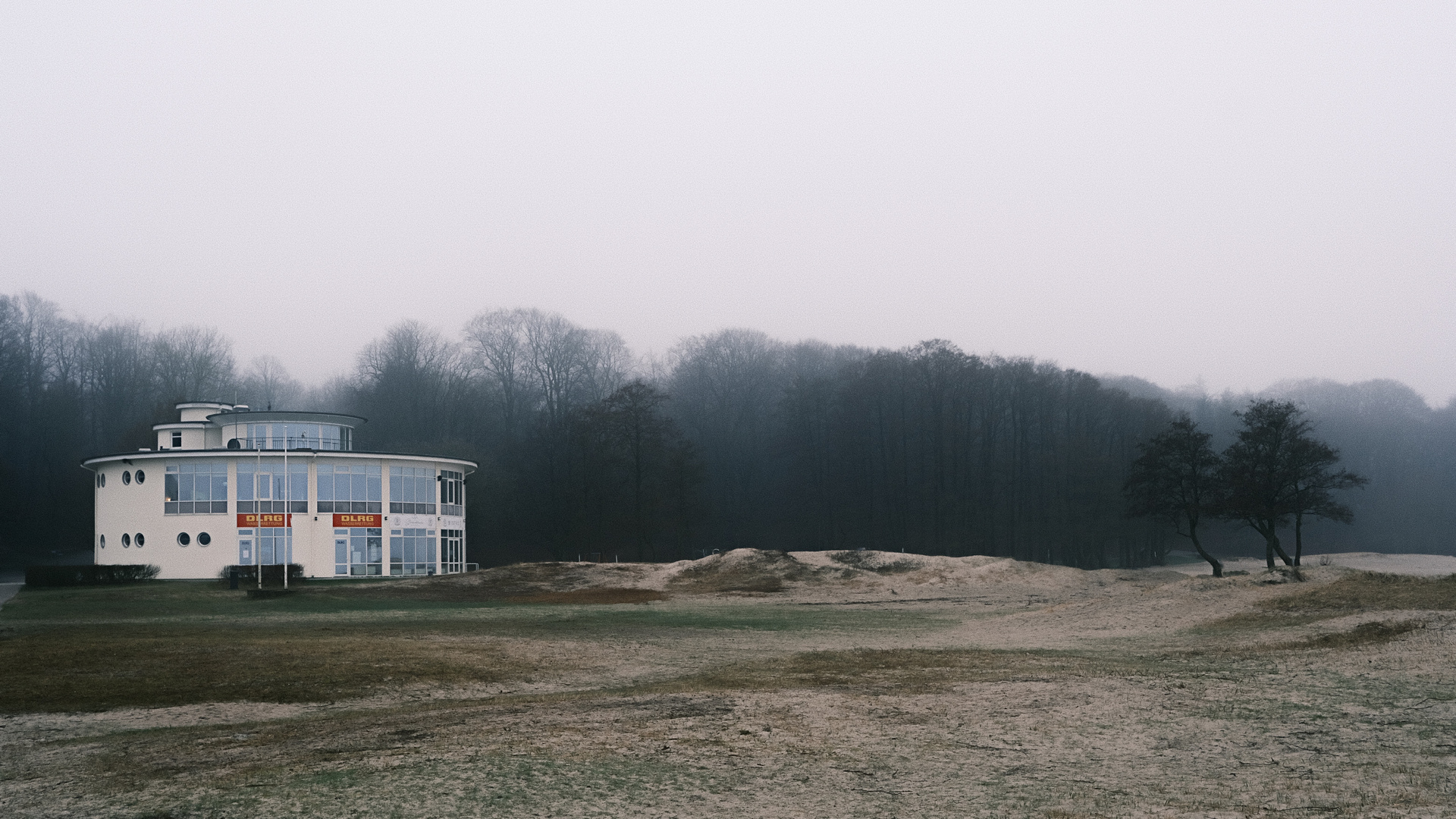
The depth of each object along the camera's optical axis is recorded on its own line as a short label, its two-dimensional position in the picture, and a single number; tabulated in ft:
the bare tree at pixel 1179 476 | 184.14
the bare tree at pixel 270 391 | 369.50
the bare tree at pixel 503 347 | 334.03
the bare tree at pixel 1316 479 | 168.45
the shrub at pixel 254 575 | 175.32
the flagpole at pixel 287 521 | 185.26
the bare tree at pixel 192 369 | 312.50
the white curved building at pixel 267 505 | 185.78
